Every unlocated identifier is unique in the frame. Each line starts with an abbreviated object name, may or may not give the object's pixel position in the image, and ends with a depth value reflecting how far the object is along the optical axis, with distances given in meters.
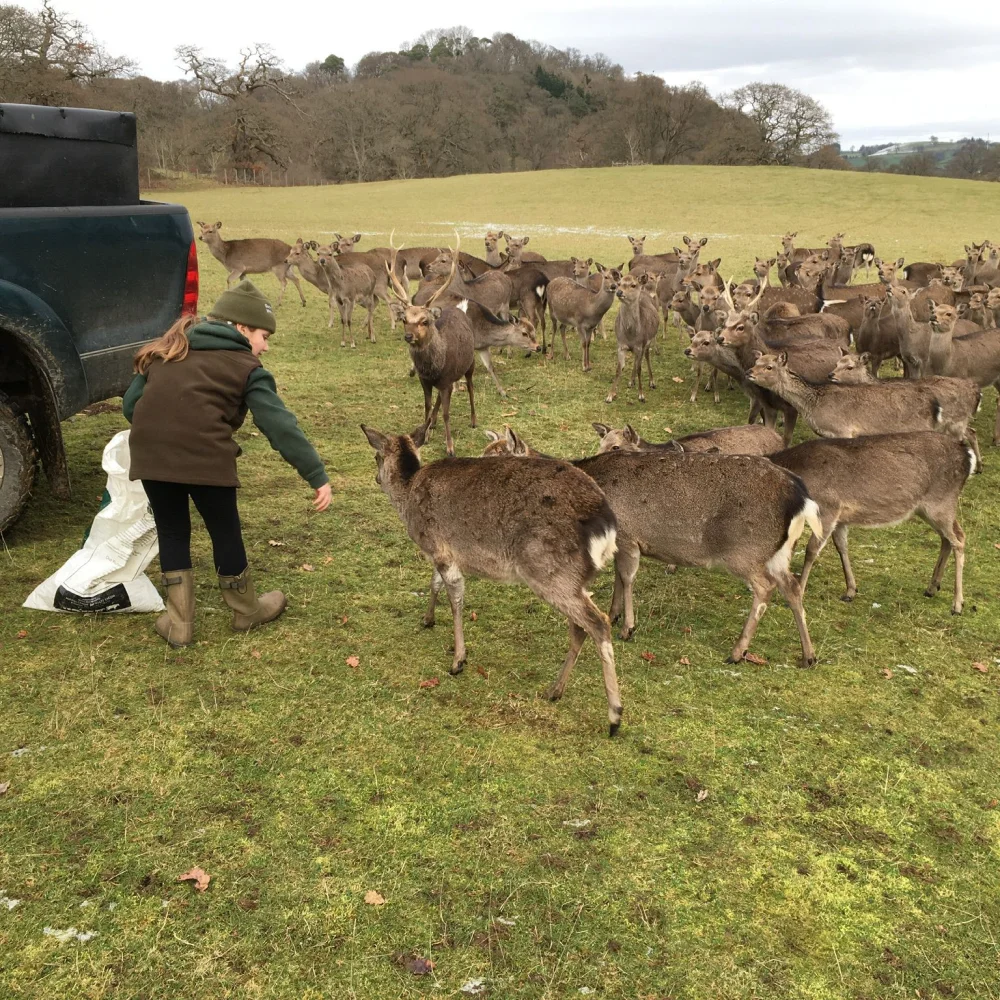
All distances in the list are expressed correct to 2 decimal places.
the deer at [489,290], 13.23
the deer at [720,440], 6.24
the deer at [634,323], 10.74
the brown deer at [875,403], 7.16
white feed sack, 4.84
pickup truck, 5.11
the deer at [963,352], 9.29
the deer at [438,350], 8.59
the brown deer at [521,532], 4.11
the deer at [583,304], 11.99
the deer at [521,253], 16.83
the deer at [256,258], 17.45
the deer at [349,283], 14.18
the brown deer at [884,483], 5.53
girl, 4.35
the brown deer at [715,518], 4.71
